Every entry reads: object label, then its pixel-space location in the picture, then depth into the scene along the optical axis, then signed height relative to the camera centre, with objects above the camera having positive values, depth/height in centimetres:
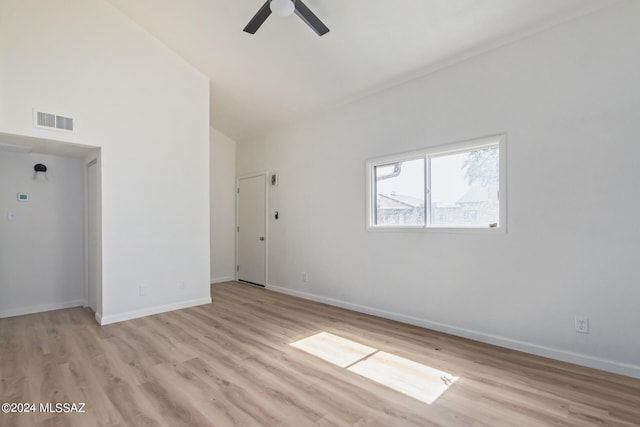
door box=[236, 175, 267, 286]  584 -37
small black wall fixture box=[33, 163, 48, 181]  416 +52
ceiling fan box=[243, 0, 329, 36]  255 +166
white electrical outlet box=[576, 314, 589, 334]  261 -95
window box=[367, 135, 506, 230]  316 +26
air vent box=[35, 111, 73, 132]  338 +98
